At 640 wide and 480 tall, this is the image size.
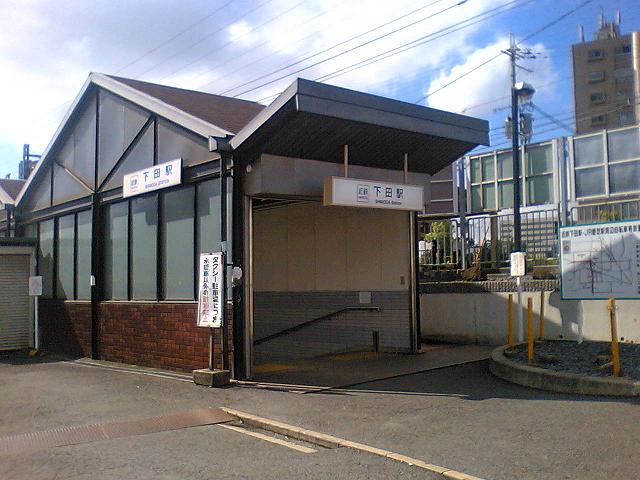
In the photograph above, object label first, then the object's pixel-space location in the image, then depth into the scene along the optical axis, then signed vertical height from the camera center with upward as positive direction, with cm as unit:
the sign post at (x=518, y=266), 1289 +19
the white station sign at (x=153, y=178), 1300 +218
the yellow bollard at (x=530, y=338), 1101 -107
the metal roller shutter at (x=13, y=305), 1886 -63
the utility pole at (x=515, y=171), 1544 +286
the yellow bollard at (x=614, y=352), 942 -115
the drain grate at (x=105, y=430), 771 -191
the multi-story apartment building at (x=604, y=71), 6706 +2153
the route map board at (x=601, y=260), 1059 +24
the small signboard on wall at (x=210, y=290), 1125 -17
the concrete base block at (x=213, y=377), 1101 -167
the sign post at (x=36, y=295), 1798 -35
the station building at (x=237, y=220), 1159 +139
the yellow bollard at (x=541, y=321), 1277 -93
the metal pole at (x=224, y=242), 1126 +67
